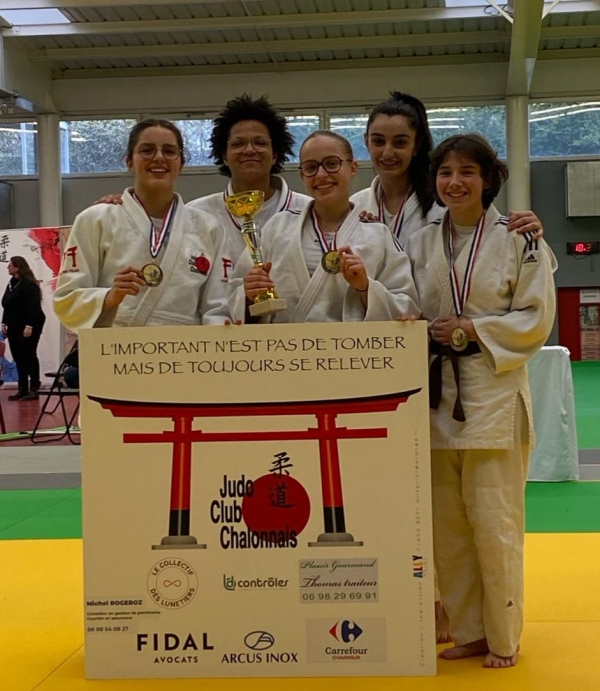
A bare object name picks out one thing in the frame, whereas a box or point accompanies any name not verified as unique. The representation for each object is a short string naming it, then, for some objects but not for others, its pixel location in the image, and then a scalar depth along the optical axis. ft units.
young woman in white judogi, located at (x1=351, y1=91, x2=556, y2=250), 9.70
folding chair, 23.83
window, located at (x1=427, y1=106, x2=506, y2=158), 52.21
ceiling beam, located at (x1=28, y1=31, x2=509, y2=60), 47.16
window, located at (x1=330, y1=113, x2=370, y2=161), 52.60
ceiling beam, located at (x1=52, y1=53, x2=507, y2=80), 51.06
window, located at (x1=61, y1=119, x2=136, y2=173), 54.08
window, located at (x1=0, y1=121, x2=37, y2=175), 54.85
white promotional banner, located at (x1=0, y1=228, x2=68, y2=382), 36.50
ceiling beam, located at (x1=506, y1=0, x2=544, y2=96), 35.76
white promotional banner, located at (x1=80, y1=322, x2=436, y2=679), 7.98
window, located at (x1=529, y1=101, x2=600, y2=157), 52.60
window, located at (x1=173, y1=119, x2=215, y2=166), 53.11
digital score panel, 53.62
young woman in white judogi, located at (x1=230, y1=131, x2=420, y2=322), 8.64
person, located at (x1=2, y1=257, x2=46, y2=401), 34.53
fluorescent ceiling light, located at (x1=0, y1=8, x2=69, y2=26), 44.34
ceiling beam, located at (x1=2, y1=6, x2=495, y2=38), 42.98
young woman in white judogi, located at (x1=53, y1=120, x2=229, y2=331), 8.87
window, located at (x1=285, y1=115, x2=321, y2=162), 52.54
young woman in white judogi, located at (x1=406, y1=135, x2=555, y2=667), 8.38
